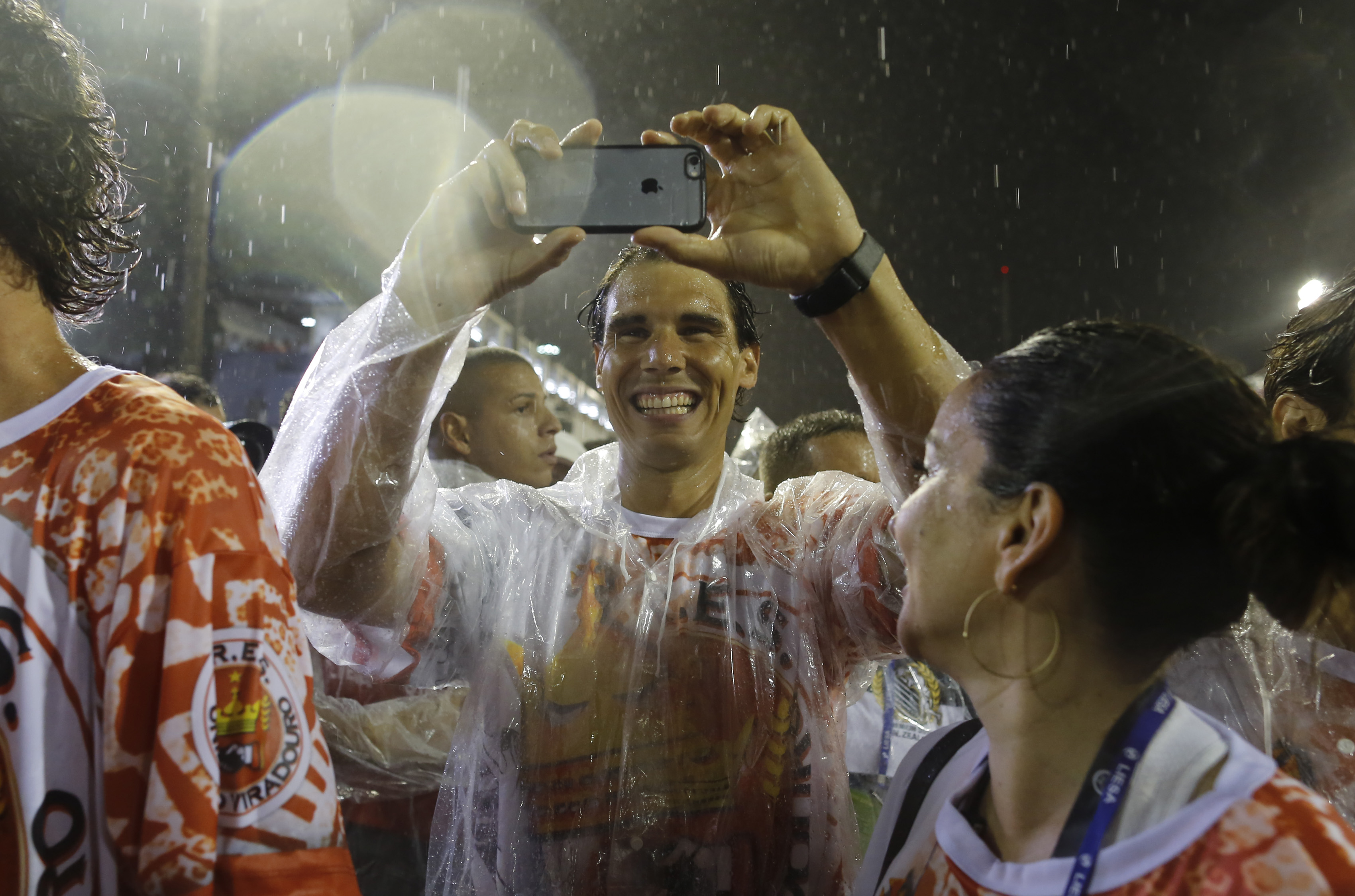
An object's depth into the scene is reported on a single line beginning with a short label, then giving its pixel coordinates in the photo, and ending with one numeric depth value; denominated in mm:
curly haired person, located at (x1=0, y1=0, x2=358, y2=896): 858
